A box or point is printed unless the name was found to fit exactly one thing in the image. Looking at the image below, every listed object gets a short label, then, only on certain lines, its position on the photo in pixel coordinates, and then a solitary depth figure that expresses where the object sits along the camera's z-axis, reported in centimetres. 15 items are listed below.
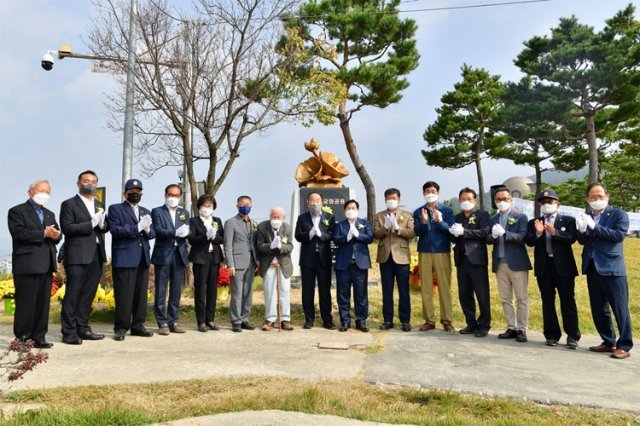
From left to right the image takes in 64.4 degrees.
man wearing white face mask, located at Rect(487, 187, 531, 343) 562
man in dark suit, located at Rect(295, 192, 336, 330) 626
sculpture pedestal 868
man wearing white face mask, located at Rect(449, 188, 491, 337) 580
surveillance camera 976
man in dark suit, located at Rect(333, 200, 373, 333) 616
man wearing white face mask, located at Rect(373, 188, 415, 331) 615
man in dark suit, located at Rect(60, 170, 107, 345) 524
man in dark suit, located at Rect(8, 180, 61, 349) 492
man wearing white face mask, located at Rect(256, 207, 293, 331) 627
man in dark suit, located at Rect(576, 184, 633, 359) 487
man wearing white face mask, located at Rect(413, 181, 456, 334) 609
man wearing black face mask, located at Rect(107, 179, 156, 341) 553
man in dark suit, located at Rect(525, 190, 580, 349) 526
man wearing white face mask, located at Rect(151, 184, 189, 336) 584
